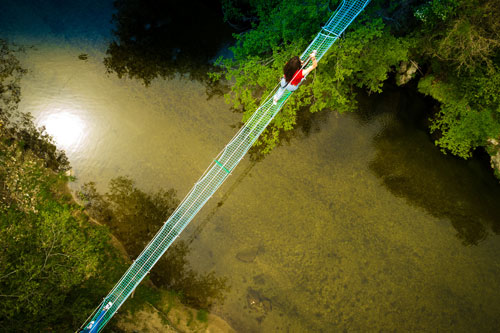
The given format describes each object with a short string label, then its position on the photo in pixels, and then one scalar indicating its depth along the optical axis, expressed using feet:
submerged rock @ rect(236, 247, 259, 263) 23.57
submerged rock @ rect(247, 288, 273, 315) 23.09
